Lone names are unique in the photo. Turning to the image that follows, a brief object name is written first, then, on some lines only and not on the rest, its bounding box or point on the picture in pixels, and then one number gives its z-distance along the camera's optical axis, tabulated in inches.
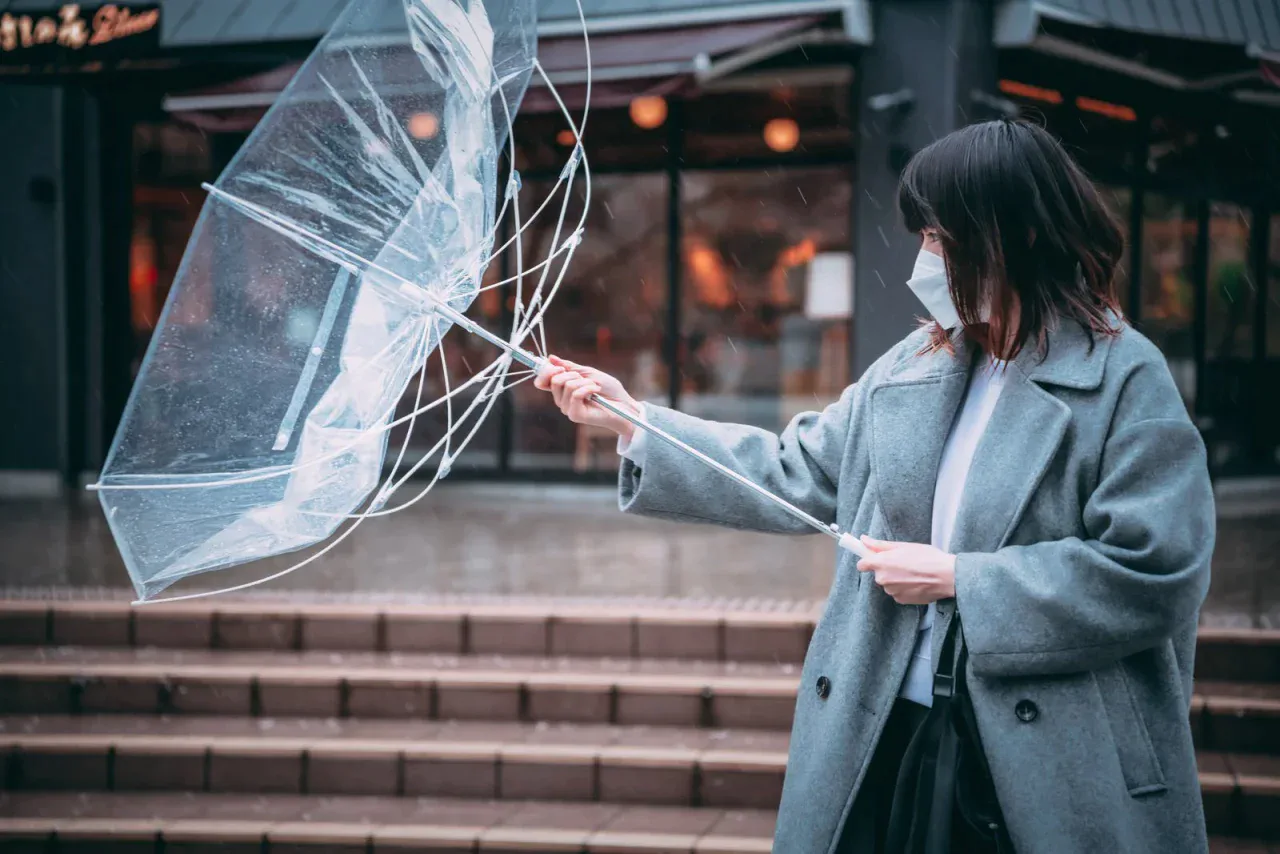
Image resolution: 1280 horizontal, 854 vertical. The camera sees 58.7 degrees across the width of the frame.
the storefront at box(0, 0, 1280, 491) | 342.0
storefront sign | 388.5
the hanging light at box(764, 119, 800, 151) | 382.9
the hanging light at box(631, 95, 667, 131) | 392.2
